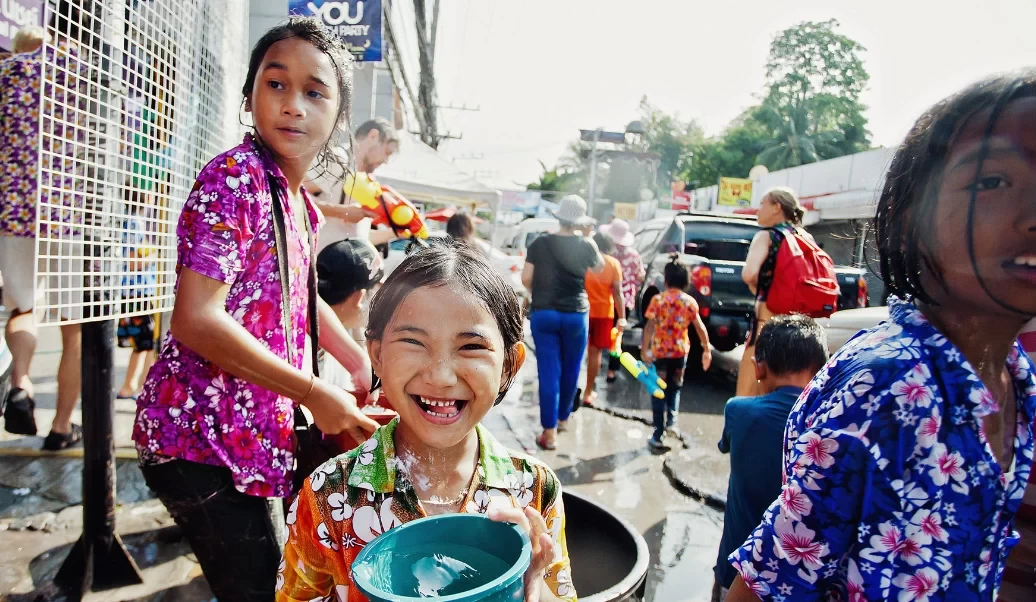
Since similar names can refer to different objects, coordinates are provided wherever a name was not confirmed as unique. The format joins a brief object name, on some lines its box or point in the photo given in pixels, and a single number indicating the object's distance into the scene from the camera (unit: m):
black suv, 6.80
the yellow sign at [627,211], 42.47
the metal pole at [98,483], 2.42
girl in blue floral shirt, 0.96
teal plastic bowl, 1.00
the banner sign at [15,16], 3.76
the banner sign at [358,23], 5.55
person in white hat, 4.77
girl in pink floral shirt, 1.44
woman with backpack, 4.08
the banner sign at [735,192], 29.47
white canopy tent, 9.58
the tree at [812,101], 41.53
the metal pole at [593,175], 52.96
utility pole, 14.71
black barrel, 1.94
